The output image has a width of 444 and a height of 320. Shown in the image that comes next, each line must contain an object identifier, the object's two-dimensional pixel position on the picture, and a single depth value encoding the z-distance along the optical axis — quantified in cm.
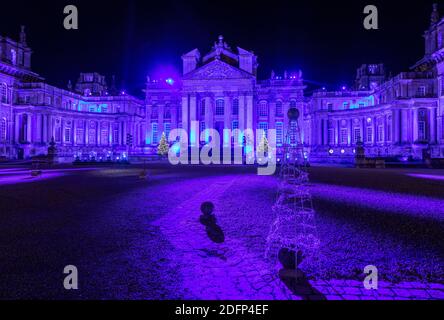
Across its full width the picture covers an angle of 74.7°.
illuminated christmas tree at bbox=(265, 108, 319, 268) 430
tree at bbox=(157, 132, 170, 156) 5360
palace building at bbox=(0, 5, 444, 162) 4831
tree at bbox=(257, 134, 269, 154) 5072
